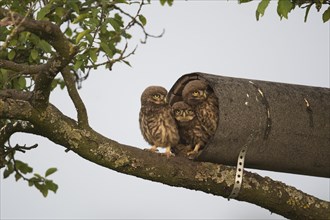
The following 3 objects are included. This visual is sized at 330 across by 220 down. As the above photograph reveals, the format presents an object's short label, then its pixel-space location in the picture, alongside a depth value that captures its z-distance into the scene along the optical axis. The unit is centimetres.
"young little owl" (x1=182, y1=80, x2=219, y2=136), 1390
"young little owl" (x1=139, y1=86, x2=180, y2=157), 1399
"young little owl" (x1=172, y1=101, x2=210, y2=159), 1397
